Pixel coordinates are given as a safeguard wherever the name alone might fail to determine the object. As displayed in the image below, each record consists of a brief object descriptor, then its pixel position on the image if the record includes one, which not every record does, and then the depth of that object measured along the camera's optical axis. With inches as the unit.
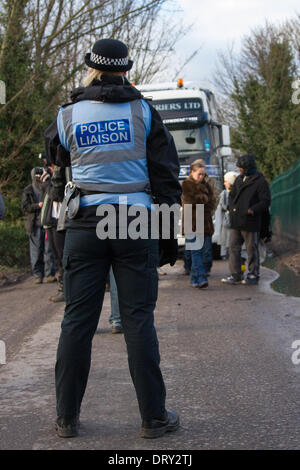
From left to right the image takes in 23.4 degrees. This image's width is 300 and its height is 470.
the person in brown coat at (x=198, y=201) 394.3
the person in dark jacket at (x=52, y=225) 362.0
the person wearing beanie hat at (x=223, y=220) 455.8
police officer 144.0
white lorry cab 593.9
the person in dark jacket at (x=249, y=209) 412.5
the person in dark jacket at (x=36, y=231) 465.4
